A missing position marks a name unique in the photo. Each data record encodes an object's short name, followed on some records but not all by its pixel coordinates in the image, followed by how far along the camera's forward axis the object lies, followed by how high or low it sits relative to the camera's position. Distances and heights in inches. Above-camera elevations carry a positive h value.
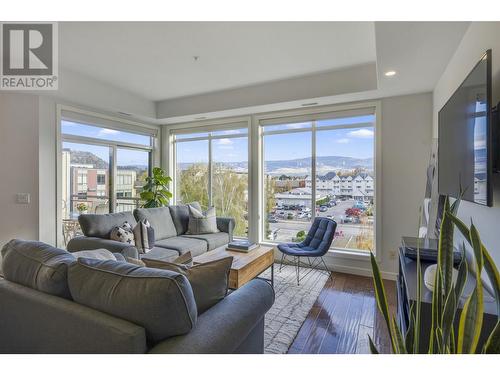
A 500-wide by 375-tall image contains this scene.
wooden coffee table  102.1 -31.8
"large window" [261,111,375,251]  156.6 +6.4
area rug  86.4 -49.3
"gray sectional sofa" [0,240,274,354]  41.2 -21.3
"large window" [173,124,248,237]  193.2 +12.8
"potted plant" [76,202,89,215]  164.7 -13.2
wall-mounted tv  52.3 +11.1
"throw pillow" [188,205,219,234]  168.1 -23.0
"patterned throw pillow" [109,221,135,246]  125.5 -23.0
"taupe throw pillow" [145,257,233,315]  50.9 -18.3
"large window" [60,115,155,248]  157.6 +12.2
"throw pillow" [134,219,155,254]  129.6 -25.0
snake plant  32.8 -16.5
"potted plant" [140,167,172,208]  193.8 -3.4
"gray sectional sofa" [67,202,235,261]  123.0 -25.4
